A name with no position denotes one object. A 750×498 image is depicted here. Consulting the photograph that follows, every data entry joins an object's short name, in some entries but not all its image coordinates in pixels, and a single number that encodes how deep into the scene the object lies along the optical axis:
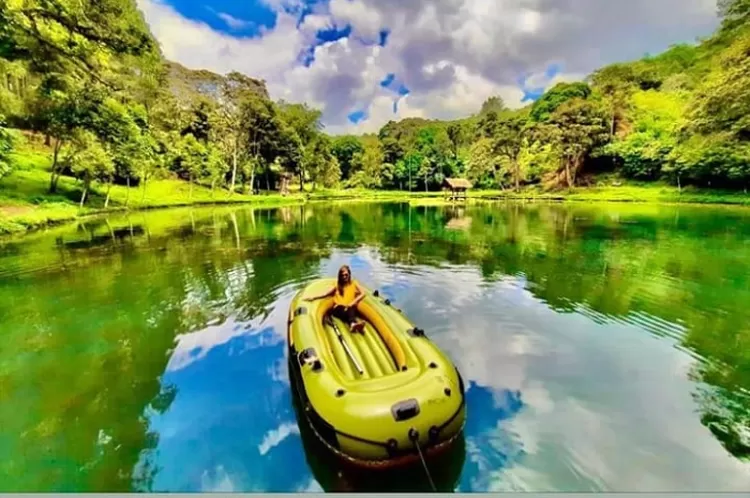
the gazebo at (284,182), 31.45
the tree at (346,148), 36.94
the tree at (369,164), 34.94
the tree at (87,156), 15.61
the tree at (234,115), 25.44
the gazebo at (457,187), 30.47
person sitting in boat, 4.14
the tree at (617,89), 28.97
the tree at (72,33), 7.03
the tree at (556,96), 32.69
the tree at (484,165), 30.58
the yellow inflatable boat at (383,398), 2.33
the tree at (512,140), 29.38
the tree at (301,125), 30.11
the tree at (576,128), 27.02
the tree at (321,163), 32.36
